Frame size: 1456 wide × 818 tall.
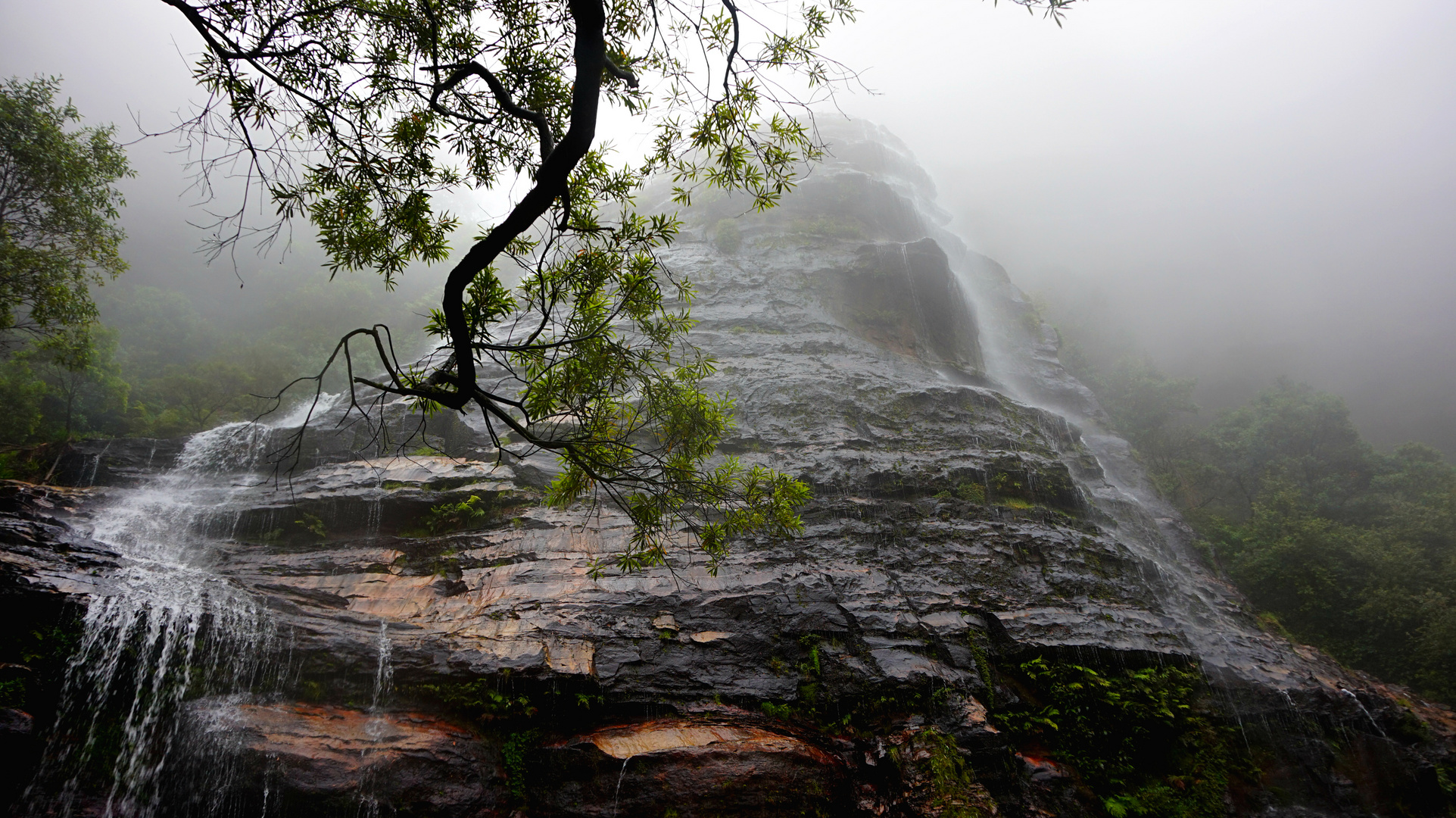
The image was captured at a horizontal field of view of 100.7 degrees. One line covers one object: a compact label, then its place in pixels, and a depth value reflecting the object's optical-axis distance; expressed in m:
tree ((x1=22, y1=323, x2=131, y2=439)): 15.32
